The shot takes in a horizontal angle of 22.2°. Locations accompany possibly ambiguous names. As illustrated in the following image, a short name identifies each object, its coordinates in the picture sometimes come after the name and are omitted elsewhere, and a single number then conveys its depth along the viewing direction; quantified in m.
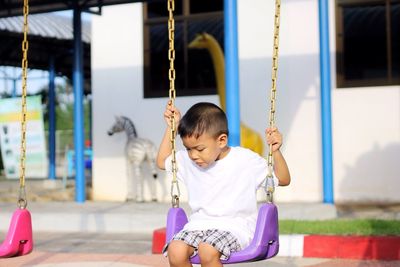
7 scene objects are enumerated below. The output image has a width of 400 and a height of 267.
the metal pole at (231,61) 11.48
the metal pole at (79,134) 16.06
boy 4.97
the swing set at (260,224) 5.03
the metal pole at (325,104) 14.21
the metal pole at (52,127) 22.59
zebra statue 17.03
